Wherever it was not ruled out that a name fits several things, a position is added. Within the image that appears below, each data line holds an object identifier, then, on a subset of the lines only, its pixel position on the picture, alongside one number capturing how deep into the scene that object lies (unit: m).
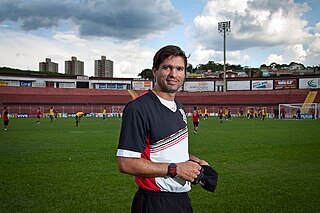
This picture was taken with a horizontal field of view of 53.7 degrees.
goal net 50.31
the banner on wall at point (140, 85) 84.16
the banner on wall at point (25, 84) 76.06
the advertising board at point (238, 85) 77.91
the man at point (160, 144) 2.38
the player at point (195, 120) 22.64
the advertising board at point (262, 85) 74.75
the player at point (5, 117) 23.68
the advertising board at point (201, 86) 82.76
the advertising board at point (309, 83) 69.54
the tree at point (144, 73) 136.40
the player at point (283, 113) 51.81
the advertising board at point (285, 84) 72.12
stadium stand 65.38
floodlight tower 67.99
